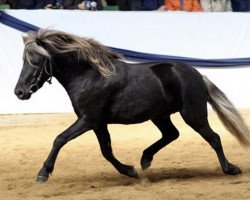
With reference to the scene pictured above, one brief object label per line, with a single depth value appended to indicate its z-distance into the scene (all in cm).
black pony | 704
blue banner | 1184
